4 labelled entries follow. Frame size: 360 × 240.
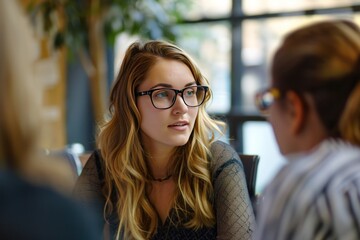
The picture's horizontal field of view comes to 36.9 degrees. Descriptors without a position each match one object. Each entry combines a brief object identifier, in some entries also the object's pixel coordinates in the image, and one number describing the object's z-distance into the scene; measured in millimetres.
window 3707
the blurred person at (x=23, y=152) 732
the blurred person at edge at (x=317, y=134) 938
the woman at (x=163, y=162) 1684
